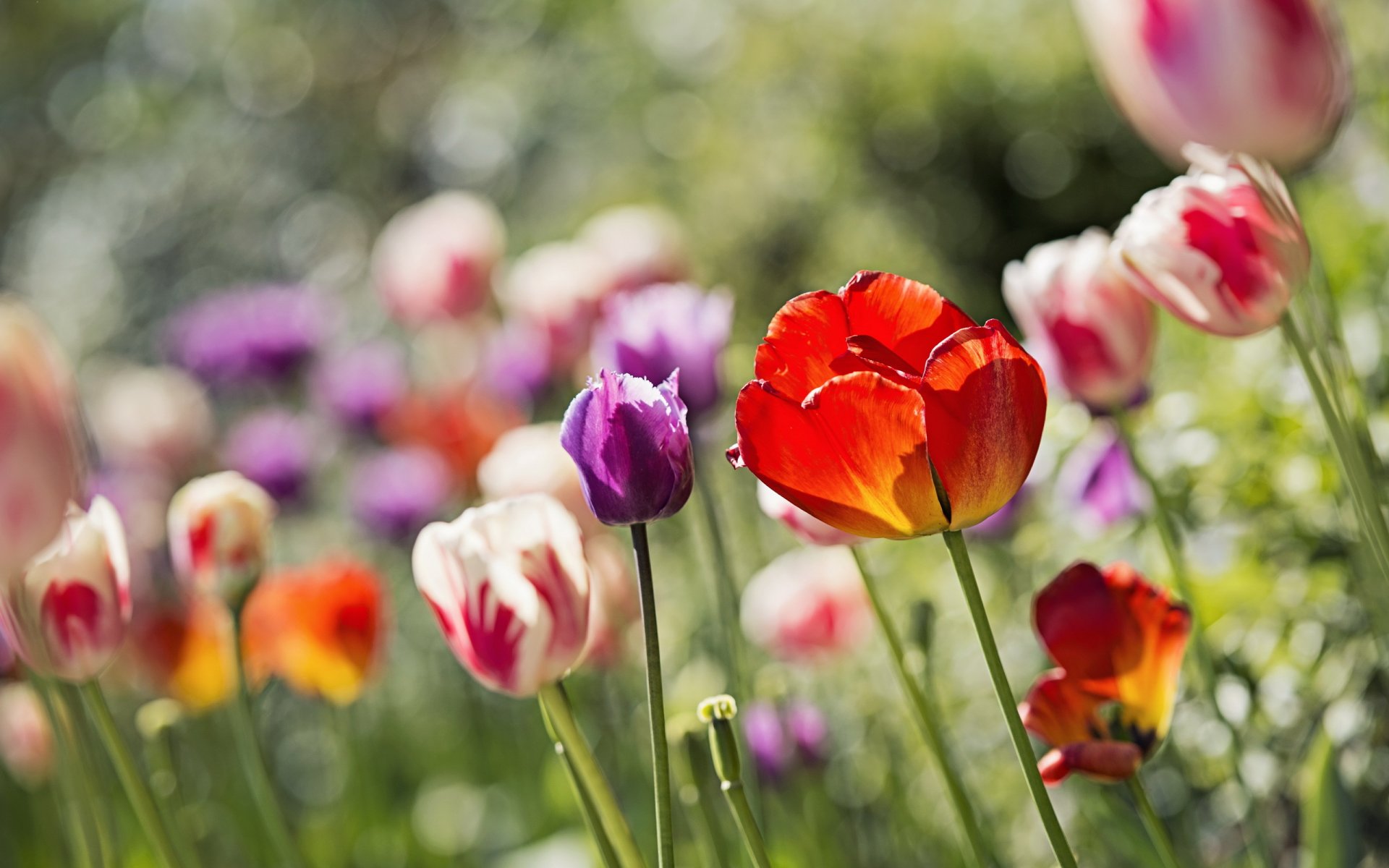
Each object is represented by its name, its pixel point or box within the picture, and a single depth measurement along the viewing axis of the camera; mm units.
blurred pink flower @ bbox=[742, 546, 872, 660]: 2220
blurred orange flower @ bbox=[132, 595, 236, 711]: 2672
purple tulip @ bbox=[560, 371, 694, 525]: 1637
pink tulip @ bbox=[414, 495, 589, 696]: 1681
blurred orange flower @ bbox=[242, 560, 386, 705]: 2262
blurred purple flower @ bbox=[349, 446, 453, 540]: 3356
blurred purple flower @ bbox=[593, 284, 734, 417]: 1886
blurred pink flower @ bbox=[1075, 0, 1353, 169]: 1640
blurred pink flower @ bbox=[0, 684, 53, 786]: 2697
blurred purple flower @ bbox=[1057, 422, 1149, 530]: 1964
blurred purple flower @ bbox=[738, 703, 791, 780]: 2027
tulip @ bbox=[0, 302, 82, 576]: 1576
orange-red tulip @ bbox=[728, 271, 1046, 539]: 1583
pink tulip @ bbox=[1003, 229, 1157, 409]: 1784
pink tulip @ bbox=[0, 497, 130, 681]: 1732
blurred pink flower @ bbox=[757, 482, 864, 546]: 1744
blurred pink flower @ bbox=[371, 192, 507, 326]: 3440
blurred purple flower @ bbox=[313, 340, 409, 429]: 3915
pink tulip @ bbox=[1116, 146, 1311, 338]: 1660
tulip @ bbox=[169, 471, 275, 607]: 1919
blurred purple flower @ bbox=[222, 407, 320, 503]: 3616
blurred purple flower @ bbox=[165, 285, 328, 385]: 3890
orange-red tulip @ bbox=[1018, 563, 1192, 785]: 1655
